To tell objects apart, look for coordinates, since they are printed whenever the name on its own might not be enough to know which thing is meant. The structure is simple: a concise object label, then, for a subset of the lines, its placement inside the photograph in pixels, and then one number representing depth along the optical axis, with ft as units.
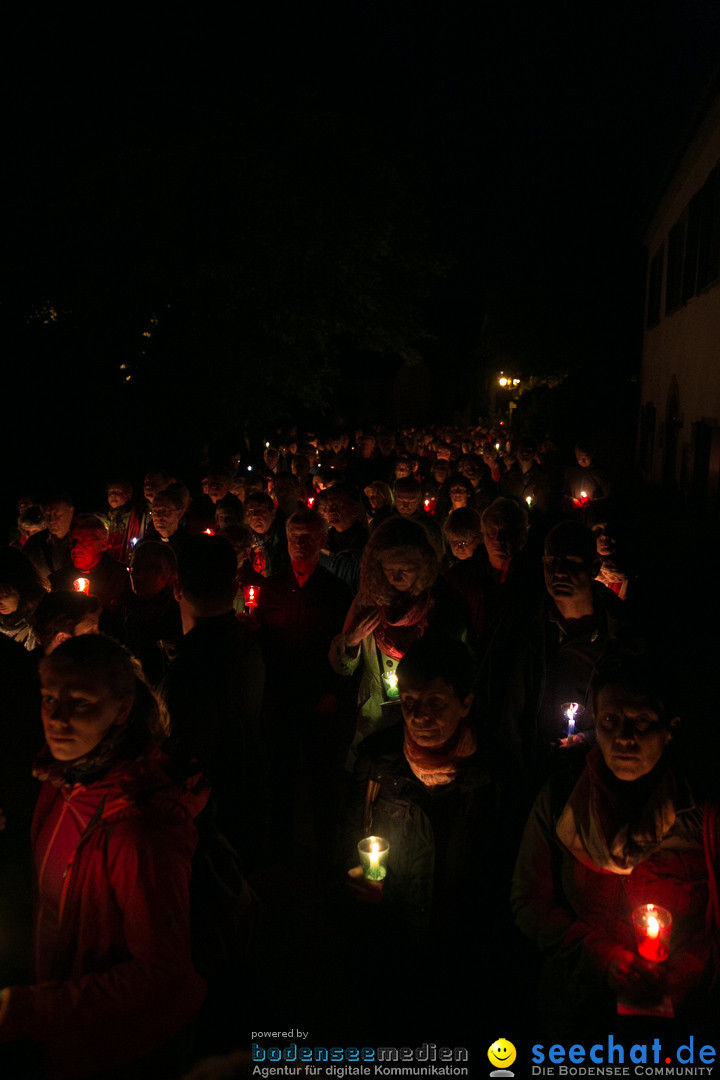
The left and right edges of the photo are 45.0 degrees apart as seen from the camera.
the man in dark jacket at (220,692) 10.71
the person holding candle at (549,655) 11.98
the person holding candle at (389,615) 13.53
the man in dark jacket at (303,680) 16.03
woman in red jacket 6.51
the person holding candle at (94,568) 17.38
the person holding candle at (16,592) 14.30
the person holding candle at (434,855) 9.27
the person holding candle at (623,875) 7.89
